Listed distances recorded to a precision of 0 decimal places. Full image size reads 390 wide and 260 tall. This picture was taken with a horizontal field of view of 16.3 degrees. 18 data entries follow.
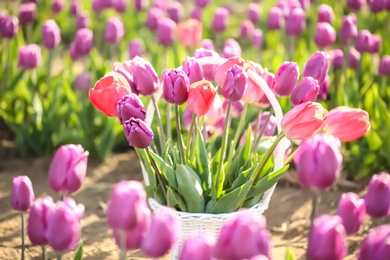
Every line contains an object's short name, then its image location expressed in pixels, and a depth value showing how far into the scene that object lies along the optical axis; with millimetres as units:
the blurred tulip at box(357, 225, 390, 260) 1528
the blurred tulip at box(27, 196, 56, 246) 1656
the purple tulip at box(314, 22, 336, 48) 2589
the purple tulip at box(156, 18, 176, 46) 2735
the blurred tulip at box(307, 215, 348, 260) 1534
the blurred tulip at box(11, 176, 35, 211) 1813
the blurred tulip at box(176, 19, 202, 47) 2641
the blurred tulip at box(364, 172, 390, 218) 1687
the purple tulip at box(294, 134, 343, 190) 1618
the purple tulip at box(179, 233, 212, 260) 1504
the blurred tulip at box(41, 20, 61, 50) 2663
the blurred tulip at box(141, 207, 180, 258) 1557
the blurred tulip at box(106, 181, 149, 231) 1559
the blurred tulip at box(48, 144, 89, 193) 1780
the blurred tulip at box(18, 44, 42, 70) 2614
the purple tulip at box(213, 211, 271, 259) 1515
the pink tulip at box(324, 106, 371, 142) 1888
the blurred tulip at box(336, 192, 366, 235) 1666
